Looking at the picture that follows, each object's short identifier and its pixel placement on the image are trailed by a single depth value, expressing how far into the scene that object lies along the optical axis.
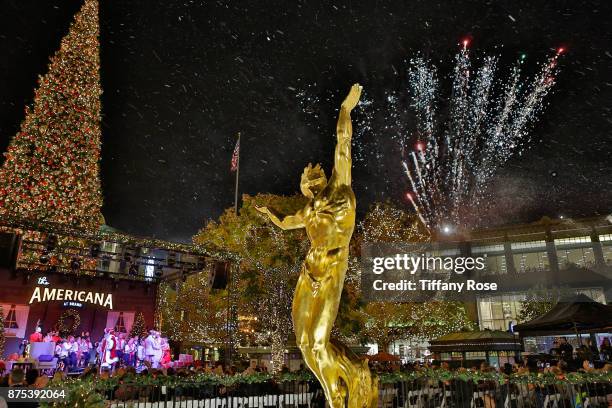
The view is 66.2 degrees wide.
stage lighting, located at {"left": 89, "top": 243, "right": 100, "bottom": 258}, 16.11
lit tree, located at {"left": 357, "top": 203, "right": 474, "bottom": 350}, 24.14
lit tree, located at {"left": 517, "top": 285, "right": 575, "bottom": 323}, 30.73
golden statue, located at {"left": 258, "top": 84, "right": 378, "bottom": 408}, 4.47
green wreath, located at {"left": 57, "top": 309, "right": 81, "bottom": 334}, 21.80
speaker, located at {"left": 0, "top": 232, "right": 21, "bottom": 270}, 12.69
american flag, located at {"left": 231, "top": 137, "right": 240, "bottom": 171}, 22.38
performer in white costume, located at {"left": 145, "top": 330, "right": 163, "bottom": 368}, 17.39
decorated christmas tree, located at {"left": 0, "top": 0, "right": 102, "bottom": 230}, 19.73
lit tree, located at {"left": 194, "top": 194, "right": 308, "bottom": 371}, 19.56
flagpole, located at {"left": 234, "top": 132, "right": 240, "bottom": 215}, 22.43
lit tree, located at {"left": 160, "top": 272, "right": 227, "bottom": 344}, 24.38
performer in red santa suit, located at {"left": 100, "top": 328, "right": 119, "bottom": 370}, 16.86
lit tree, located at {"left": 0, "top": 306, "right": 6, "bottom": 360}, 16.95
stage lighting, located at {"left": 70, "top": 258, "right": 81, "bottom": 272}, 17.41
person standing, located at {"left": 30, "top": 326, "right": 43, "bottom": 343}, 17.53
